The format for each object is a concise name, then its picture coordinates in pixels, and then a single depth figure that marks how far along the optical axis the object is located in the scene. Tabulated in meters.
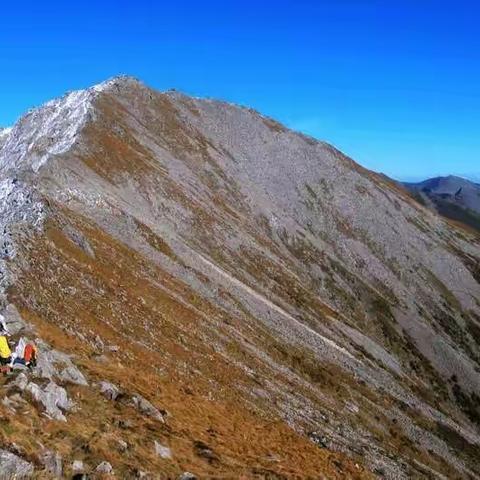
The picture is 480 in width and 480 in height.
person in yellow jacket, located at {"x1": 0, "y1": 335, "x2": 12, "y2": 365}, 22.44
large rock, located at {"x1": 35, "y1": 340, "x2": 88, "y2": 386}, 24.06
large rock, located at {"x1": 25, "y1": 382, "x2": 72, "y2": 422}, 21.17
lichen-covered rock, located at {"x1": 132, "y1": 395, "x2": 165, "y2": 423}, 26.34
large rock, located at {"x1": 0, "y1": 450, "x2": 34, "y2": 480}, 16.12
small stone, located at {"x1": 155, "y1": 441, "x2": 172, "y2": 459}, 22.30
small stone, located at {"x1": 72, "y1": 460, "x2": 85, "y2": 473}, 18.12
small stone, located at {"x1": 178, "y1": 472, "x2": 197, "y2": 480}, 21.28
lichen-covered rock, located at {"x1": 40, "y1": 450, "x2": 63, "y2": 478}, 17.36
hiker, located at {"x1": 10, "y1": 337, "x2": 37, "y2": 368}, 23.17
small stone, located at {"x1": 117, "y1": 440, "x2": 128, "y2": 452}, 20.84
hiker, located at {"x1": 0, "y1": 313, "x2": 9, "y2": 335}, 26.47
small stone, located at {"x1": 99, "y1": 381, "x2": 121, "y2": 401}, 25.64
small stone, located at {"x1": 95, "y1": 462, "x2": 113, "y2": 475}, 18.64
